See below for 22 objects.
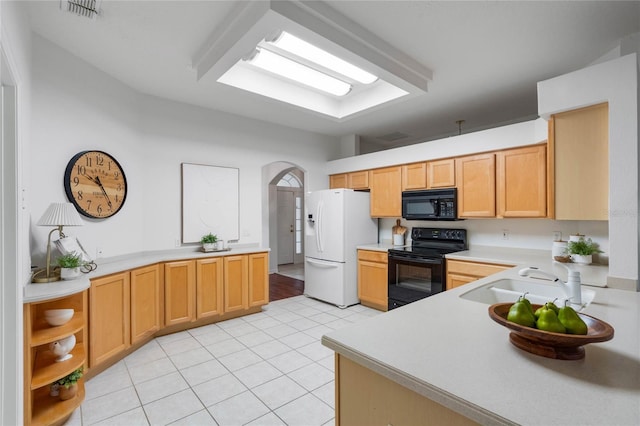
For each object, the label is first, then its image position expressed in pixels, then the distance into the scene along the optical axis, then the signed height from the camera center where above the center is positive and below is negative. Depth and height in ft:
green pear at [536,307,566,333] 2.99 -1.16
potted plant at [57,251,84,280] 6.95 -1.32
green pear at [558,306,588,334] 2.93 -1.14
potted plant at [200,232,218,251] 11.96 -1.28
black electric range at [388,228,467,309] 11.15 -2.15
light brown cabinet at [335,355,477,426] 2.76 -2.04
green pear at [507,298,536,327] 3.18 -1.16
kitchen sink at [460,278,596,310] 5.74 -1.68
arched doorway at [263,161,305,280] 22.61 -0.63
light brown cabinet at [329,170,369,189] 15.05 +1.66
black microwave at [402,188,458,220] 11.84 +0.27
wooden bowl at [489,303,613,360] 2.81 -1.28
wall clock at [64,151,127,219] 8.27 +0.83
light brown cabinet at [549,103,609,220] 6.68 +1.14
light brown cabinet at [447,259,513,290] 9.81 -2.10
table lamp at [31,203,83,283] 6.78 -0.22
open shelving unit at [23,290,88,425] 5.61 -3.32
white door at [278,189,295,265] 24.68 -1.36
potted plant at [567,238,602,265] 8.64 -1.21
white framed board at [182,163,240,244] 11.98 +0.40
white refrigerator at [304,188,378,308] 13.80 -1.44
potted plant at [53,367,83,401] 6.31 -3.76
